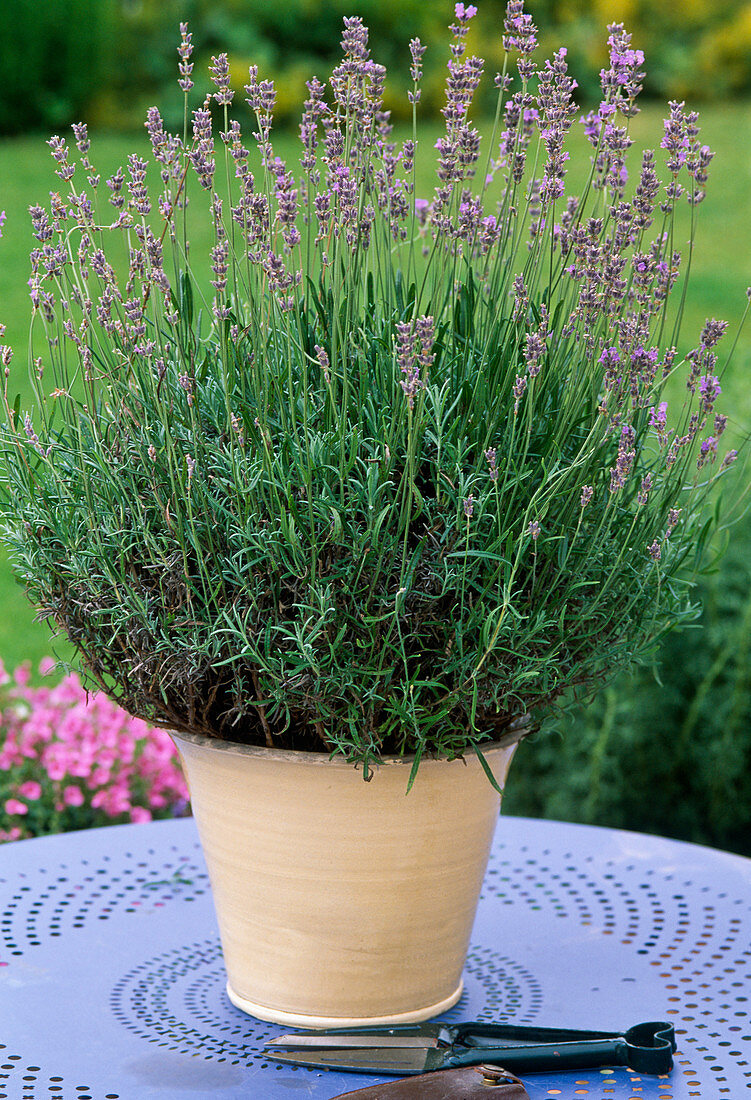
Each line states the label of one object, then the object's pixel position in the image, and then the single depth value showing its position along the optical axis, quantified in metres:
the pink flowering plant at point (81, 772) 3.46
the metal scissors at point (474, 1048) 2.01
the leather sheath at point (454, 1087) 1.95
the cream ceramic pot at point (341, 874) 2.05
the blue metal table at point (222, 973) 2.02
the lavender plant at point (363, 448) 1.96
